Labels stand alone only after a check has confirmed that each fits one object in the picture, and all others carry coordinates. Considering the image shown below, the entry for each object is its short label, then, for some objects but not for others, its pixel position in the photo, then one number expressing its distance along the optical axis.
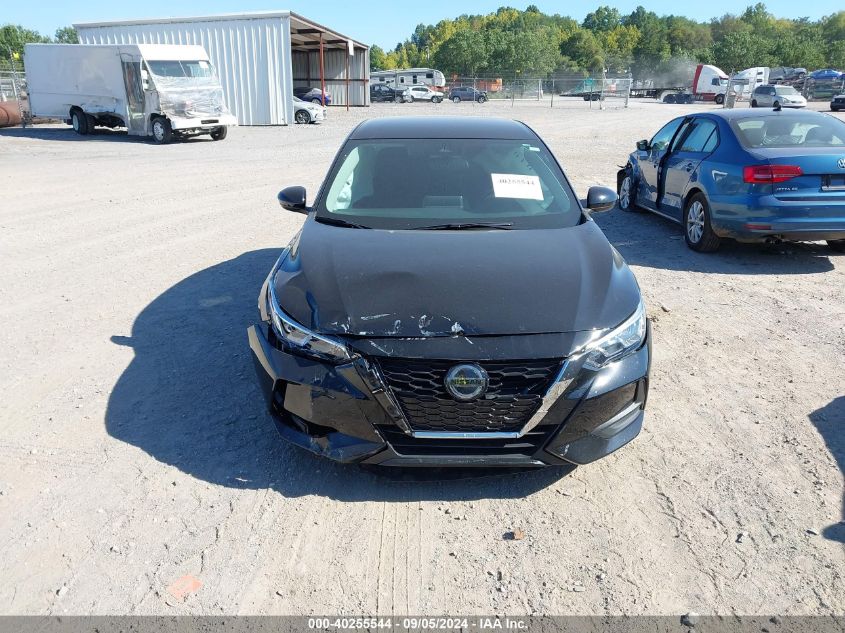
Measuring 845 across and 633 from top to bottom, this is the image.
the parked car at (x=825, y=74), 54.75
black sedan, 2.83
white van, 20.75
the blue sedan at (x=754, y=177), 6.61
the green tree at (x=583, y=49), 108.82
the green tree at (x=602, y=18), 154.25
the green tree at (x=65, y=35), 124.05
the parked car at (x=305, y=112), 29.72
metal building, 28.64
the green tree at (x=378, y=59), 127.06
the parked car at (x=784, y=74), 56.75
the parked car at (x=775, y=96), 39.12
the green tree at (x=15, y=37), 98.29
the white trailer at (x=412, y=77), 68.19
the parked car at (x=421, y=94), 57.59
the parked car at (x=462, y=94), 58.47
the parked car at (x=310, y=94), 41.59
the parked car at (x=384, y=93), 58.12
